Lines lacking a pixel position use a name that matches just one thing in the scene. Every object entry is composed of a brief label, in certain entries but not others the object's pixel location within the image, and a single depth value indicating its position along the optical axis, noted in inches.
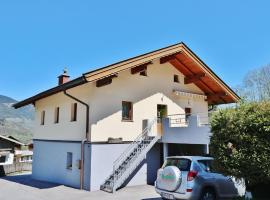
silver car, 302.3
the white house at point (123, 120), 461.4
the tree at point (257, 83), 1001.4
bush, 264.4
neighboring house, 986.4
